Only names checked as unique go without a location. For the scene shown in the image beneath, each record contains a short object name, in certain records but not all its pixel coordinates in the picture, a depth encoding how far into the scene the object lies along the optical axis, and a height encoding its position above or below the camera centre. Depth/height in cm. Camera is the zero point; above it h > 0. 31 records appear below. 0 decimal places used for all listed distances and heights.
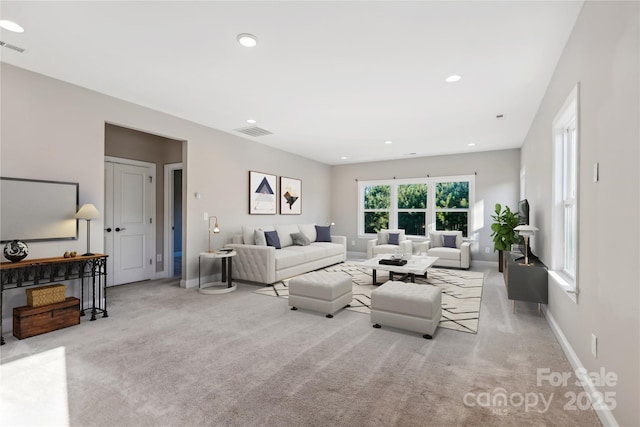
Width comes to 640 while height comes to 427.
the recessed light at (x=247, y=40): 258 +150
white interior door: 496 -14
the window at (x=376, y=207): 852 +20
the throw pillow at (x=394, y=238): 734 -58
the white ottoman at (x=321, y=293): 354 -95
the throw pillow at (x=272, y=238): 578 -48
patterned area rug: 342 -117
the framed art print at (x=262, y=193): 618 +43
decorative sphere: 297 -38
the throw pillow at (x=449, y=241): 685 -60
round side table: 462 -108
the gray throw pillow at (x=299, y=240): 659 -57
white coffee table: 452 -80
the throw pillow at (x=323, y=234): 733 -49
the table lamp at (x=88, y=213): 346 -1
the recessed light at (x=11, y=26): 245 +153
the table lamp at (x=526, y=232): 348 -20
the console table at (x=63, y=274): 299 -68
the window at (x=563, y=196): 289 +18
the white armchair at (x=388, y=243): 677 -68
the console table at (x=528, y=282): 333 -75
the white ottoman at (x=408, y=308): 292 -94
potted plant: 461 -28
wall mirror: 307 +3
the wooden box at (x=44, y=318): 291 -106
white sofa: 500 -77
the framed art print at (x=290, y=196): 712 +43
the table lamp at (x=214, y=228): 512 -25
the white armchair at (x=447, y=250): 640 -77
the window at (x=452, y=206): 747 +21
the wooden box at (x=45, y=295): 305 -85
